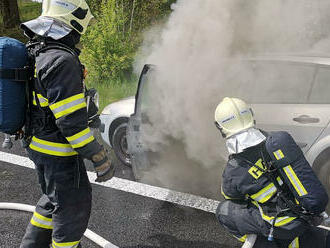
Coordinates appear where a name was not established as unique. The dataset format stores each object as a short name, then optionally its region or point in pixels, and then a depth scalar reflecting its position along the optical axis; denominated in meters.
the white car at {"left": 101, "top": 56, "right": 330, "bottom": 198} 3.49
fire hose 3.05
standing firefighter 2.11
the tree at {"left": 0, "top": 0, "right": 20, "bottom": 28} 13.67
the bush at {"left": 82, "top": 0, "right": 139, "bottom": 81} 8.15
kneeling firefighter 2.03
